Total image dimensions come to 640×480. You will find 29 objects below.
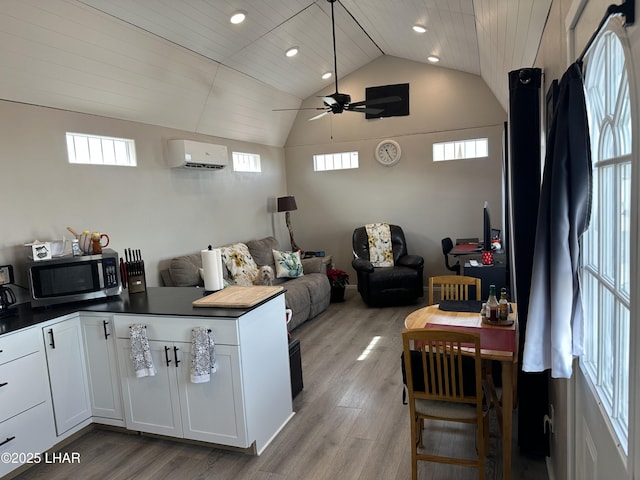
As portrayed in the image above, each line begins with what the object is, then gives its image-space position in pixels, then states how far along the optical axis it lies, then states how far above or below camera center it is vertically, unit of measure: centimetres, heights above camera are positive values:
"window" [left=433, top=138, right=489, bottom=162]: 611 +71
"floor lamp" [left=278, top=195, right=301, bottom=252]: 651 +9
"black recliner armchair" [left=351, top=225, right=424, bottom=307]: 580 -107
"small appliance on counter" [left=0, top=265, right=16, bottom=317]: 293 -45
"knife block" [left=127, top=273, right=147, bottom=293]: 343 -51
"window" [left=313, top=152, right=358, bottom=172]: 682 +73
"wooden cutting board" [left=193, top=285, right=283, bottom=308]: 271 -56
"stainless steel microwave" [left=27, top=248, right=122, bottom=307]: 302 -41
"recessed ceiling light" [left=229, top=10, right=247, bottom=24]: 383 +177
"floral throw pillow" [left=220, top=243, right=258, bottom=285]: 512 -63
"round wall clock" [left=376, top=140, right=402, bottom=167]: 651 +77
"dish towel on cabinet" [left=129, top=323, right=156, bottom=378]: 271 -84
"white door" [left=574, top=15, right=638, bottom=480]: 117 -29
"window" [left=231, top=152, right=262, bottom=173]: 600 +73
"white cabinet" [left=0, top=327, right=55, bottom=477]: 252 -105
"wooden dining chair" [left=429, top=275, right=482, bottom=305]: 329 -68
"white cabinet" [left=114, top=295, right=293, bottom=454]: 261 -107
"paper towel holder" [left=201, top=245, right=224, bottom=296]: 316 -48
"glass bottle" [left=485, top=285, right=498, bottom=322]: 257 -67
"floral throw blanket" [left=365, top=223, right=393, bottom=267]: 632 -62
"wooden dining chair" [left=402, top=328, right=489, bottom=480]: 214 -96
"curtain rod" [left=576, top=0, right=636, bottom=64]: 96 +41
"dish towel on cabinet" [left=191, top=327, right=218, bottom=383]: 255 -83
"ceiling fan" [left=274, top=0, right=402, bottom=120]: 432 +105
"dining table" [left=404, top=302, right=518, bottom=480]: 226 -78
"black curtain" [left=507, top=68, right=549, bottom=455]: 237 -1
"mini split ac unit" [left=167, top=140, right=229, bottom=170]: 465 +68
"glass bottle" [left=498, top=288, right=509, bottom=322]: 258 -69
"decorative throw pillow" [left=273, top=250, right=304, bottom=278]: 578 -75
